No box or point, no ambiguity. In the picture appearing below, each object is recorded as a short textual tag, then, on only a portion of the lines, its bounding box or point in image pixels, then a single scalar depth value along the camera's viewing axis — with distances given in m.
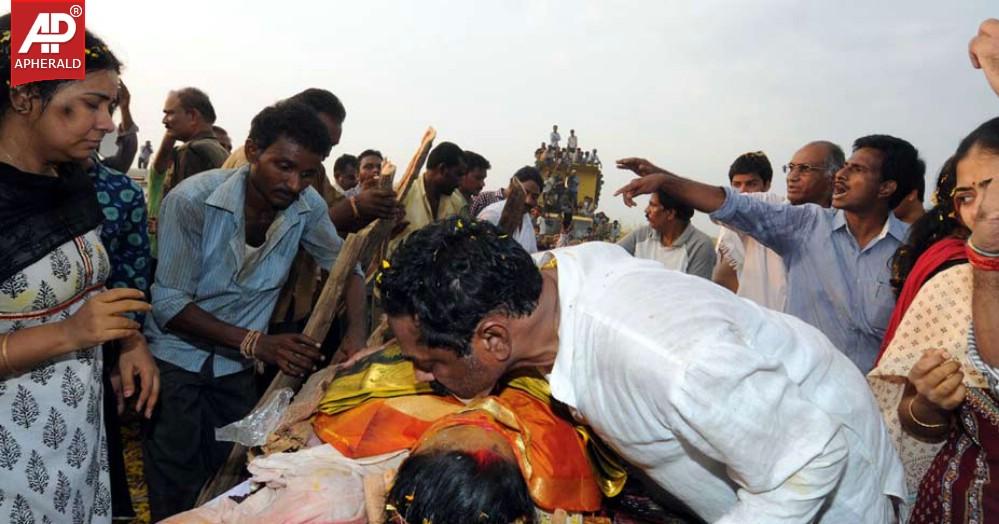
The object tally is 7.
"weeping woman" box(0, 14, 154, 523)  1.92
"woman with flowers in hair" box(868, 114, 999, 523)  1.92
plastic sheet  2.36
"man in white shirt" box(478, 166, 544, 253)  6.40
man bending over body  1.31
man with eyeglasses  4.39
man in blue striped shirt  2.78
